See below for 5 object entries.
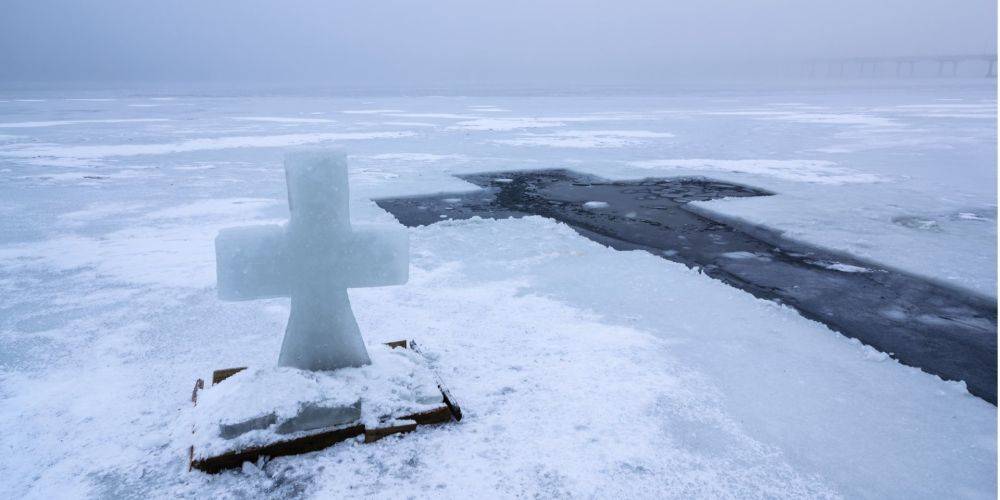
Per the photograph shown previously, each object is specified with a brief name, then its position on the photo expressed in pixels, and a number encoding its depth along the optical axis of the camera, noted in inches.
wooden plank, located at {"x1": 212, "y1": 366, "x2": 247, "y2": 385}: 102.5
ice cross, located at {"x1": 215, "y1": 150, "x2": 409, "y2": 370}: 90.4
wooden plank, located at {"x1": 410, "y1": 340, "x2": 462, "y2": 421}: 95.6
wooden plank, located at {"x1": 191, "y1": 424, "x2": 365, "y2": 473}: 82.9
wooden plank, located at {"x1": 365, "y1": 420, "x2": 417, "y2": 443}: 89.8
